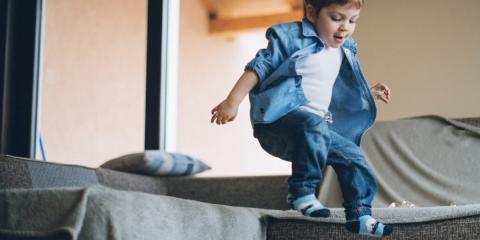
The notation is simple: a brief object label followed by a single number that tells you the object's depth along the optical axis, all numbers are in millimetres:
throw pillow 2512
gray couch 1576
